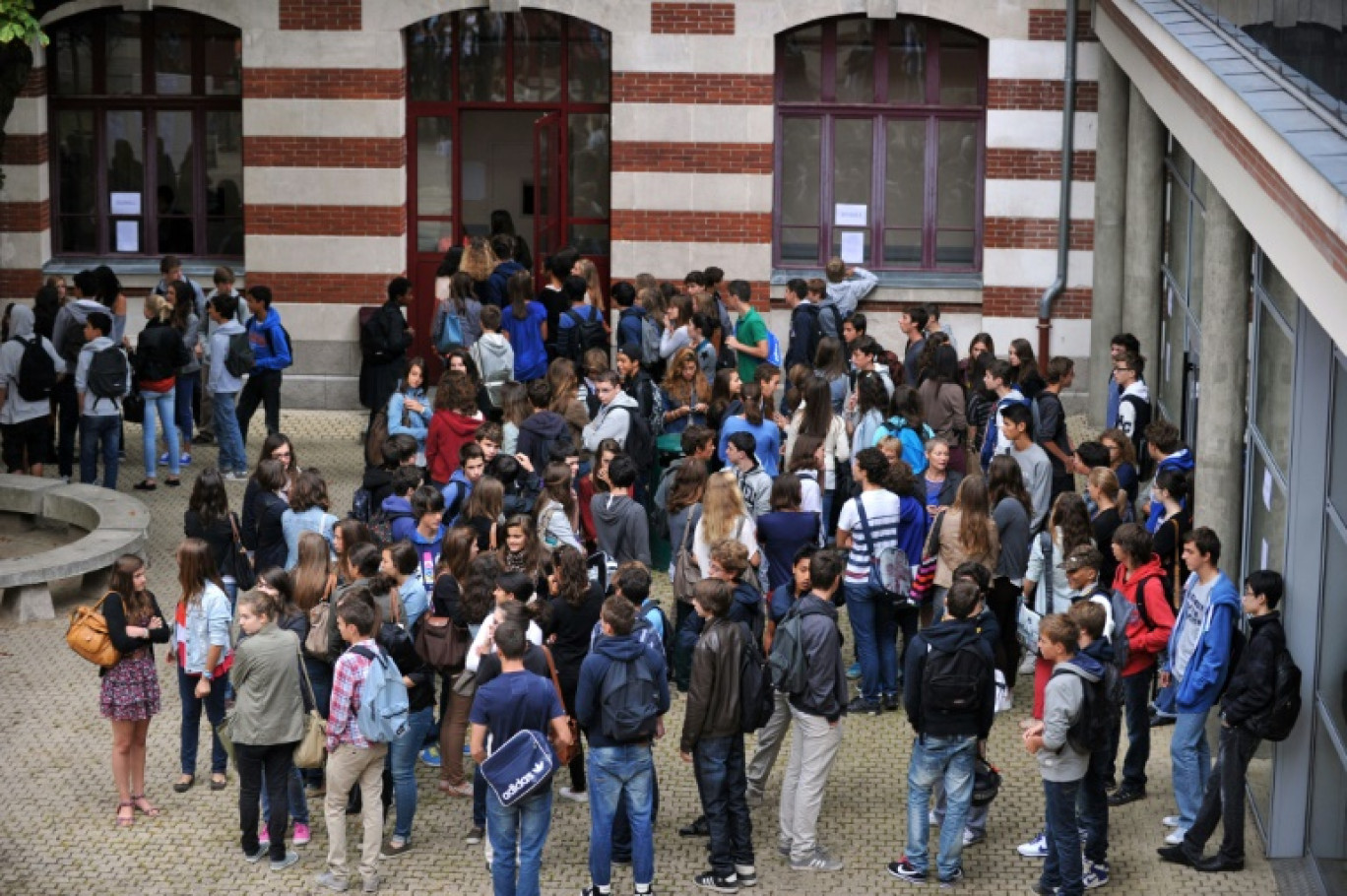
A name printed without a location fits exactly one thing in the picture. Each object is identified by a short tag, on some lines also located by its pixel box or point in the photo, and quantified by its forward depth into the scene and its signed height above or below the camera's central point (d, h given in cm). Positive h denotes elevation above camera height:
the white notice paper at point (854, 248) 2280 -77
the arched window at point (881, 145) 2252 +30
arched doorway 2284 +38
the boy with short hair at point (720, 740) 1120 -294
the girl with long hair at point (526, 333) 1897 -141
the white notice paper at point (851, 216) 2280 -44
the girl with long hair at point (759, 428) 1541 -180
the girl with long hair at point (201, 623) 1229 -257
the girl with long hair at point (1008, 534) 1360 -222
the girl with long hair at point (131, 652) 1210 -272
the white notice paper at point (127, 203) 2333 -40
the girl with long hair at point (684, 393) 1677 -170
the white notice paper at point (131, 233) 2333 -73
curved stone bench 1602 -285
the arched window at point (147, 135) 2303 +32
